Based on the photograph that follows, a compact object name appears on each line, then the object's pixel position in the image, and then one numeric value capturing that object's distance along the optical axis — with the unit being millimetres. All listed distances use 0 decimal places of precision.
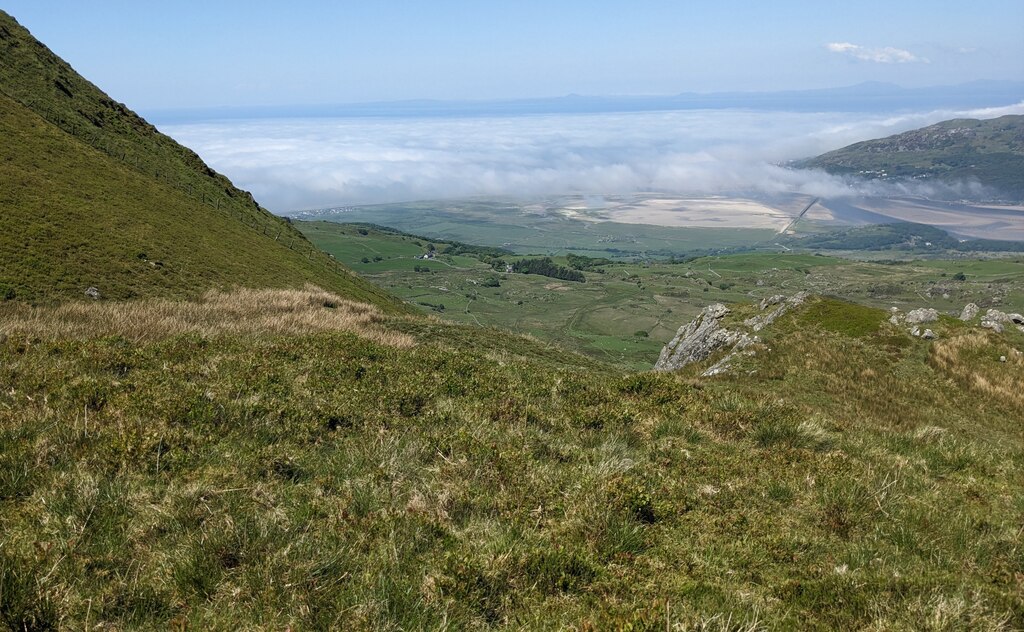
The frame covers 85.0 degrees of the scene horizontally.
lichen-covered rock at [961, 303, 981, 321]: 29284
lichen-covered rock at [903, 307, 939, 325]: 25312
